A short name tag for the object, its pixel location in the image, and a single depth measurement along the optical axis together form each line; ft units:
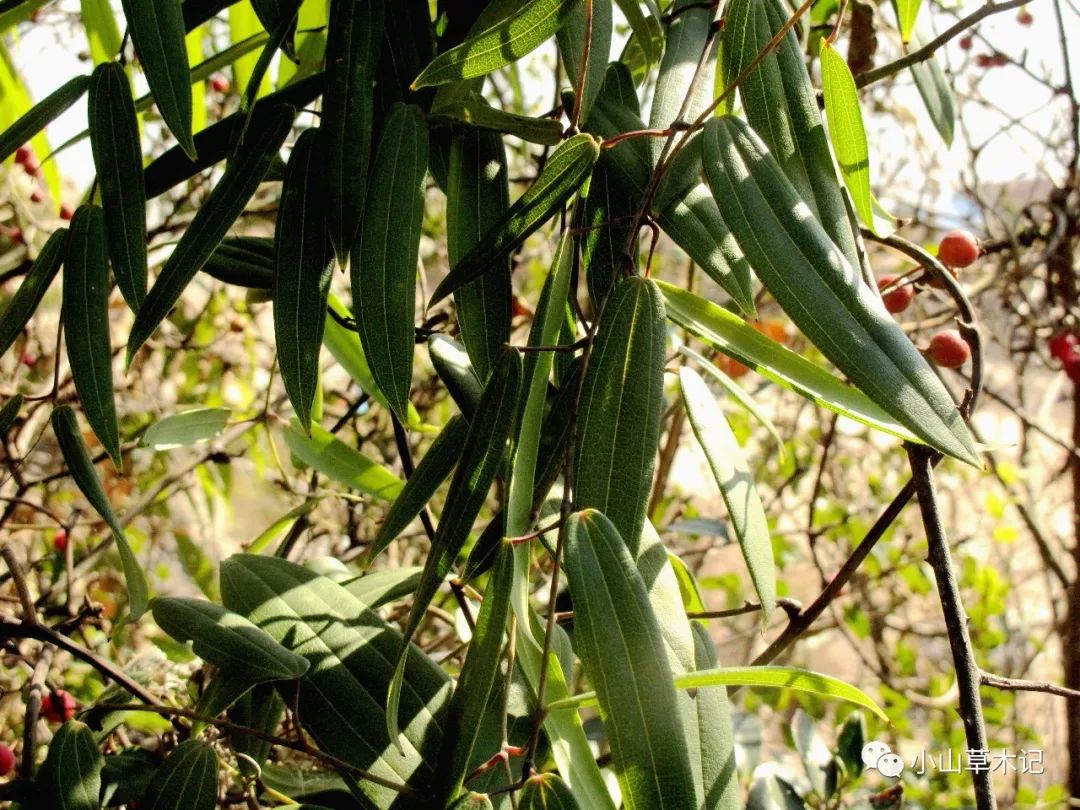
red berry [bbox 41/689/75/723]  2.72
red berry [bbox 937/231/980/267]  2.91
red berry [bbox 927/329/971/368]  2.65
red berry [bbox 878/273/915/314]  2.61
